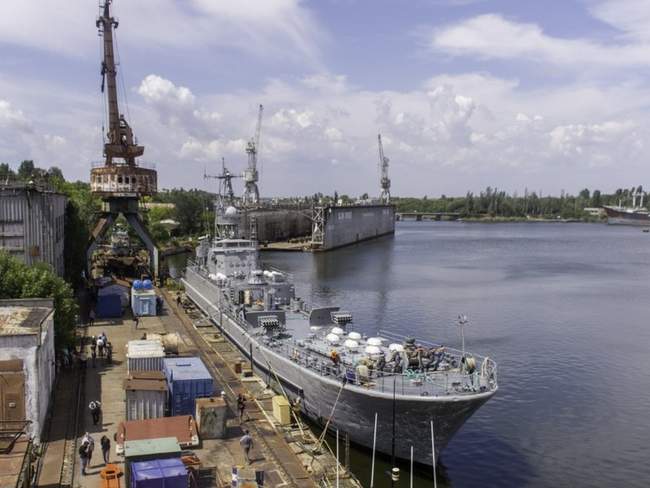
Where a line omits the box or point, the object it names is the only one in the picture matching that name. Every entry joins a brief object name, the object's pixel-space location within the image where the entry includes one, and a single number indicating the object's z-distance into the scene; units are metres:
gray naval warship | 23.28
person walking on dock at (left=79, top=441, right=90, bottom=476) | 20.20
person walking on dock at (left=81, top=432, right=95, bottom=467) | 20.30
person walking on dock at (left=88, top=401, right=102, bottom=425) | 23.89
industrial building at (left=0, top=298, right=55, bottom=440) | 21.27
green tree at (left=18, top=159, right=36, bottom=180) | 136.05
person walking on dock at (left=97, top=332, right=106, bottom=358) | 33.34
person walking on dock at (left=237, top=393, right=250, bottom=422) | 25.69
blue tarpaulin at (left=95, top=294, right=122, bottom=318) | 45.41
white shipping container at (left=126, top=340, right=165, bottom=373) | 27.62
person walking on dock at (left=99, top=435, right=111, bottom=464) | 20.61
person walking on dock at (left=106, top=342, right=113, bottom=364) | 32.94
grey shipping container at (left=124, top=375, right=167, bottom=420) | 23.38
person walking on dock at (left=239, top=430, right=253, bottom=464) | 21.42
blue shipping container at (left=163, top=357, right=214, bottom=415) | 24.28
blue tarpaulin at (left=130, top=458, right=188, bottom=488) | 17.14
